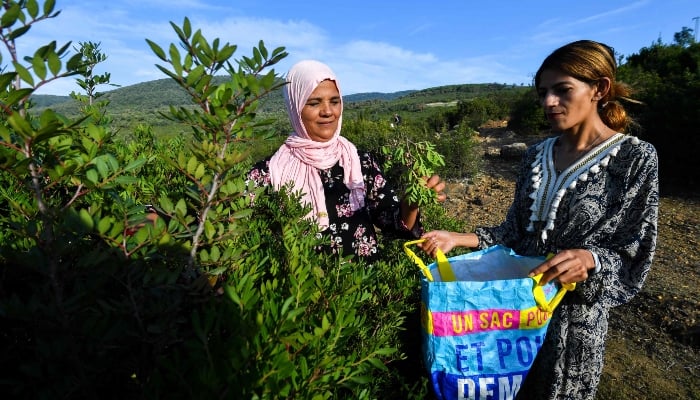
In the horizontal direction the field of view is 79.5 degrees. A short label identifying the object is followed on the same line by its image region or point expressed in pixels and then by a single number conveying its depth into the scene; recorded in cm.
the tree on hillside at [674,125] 823
